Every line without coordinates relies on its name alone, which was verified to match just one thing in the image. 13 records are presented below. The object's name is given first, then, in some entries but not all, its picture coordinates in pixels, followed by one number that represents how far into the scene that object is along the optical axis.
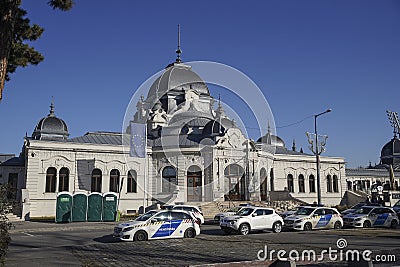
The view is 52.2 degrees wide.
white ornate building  41.75
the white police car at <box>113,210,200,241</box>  20.09
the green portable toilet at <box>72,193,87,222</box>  32.81
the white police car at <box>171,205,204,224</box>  29.36
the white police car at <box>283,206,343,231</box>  25.70
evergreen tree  13.45
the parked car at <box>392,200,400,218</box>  35.63
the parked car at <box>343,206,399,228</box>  27.84
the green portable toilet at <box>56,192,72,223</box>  32.44
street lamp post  37.76
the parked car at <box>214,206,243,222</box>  33.74
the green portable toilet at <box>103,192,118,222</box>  34.03
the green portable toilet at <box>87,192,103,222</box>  33.53
